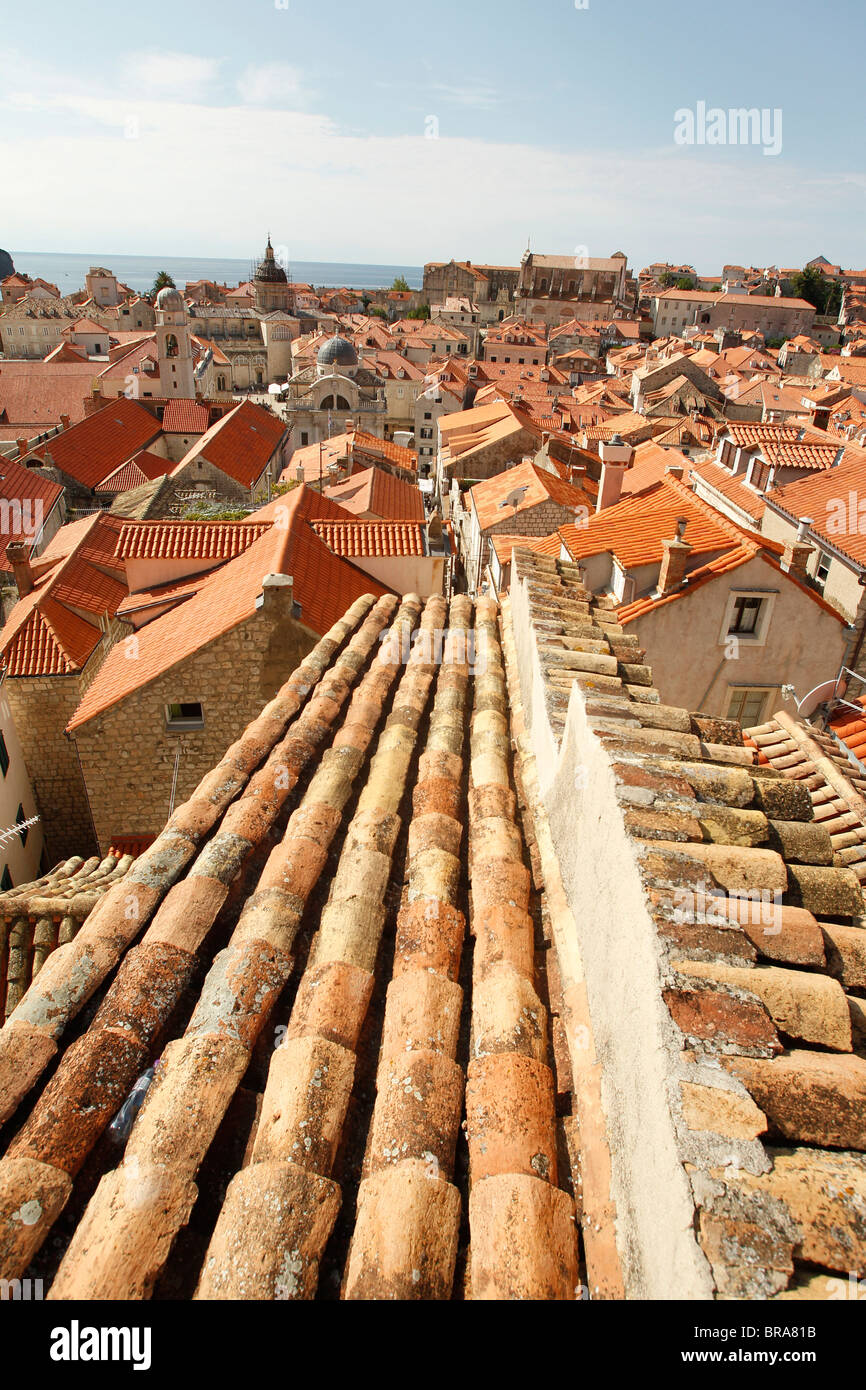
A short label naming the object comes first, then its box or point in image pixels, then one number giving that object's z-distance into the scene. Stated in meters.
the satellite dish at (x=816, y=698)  12.52
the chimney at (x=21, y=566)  19.03
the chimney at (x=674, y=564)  11.46
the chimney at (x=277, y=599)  10.16
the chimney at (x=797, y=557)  12.37
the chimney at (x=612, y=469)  17.31
